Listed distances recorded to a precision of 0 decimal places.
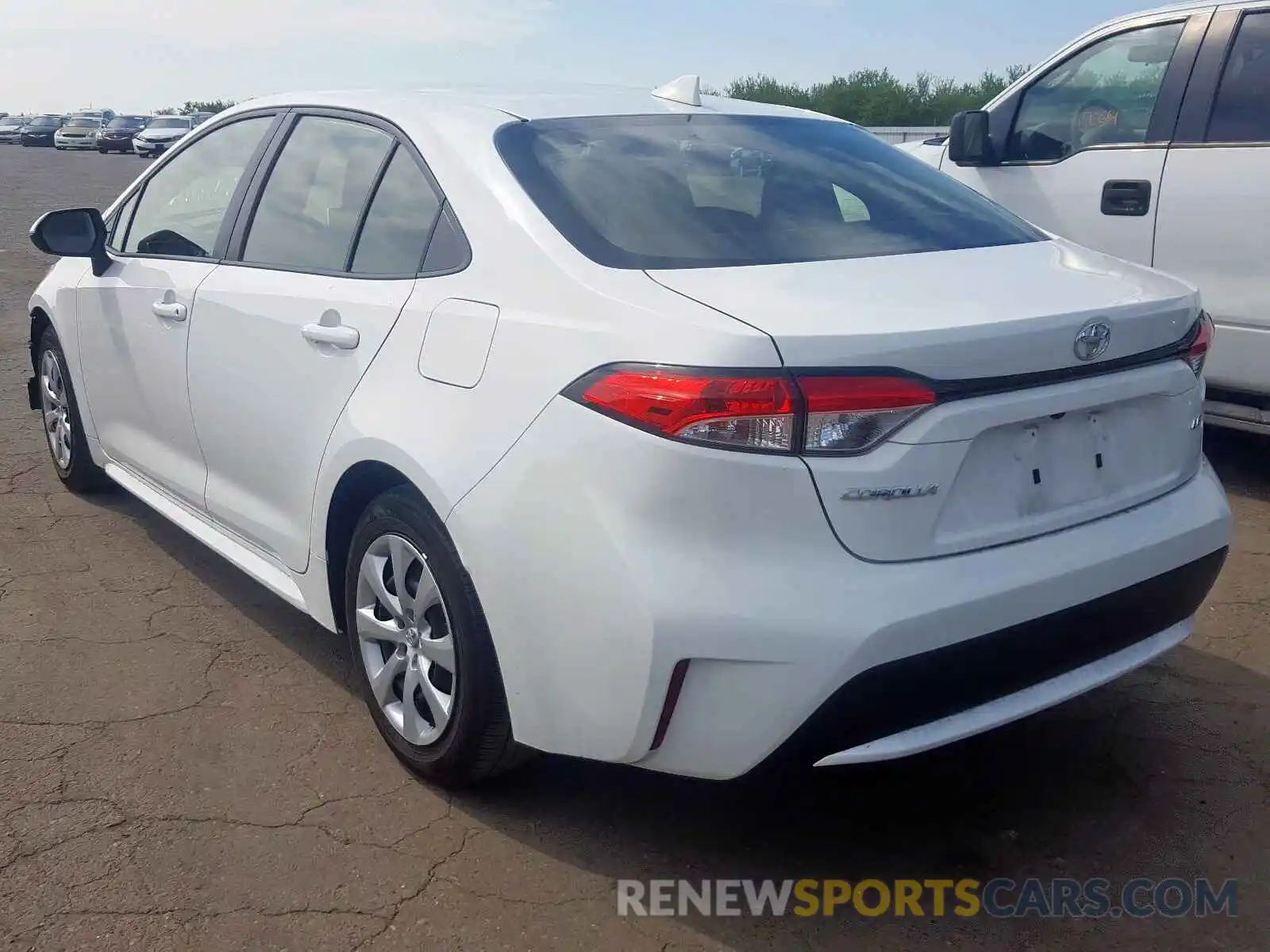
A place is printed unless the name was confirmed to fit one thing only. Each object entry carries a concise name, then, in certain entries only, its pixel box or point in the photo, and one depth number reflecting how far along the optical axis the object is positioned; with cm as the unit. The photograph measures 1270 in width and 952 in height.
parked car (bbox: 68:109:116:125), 5216
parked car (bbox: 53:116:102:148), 5047
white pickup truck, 500
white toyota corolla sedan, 229
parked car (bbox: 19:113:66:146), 5584
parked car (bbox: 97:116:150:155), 4597
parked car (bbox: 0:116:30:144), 6081
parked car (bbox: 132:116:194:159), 4138
